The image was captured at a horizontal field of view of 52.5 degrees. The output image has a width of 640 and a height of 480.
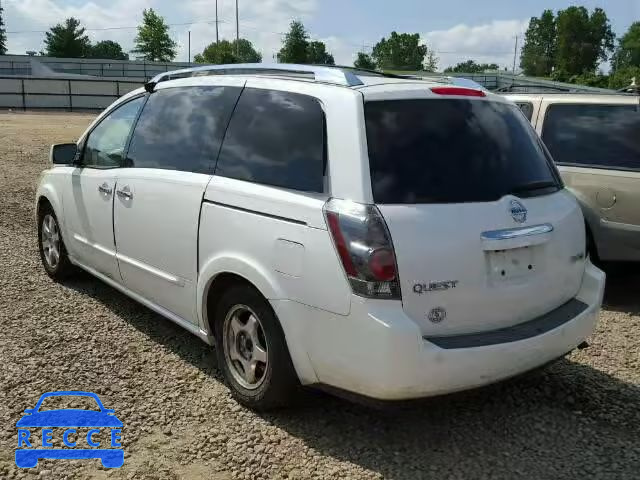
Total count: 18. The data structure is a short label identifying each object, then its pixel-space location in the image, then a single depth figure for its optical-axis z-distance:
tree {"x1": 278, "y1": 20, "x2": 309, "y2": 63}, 68.88
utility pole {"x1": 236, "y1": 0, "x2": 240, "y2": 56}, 73.03
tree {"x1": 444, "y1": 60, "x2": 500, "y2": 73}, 127.44
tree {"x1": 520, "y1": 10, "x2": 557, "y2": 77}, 123.56
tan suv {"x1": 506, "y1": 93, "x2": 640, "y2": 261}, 5.48
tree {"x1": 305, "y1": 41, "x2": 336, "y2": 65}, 72.89
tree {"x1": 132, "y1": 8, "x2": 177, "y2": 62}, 75.00
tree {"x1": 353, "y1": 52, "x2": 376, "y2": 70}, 93.41
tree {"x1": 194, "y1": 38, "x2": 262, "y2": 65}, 73.62
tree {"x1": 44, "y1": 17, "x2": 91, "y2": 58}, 79.19
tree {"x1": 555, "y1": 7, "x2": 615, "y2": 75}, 109.81
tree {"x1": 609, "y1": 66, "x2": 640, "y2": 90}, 58.71
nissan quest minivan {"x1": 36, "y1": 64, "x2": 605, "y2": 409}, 2.85
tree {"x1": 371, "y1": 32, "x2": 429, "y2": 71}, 118.69
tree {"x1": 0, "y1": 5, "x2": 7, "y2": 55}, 87.62
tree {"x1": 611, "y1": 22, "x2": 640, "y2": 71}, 111.19
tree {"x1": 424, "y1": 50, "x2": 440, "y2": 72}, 117.56
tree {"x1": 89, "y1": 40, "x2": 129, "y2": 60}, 105.19
